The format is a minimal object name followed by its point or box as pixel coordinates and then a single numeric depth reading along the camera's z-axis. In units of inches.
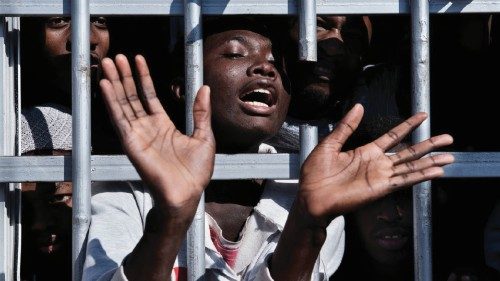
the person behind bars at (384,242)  96.9
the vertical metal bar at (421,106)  73.5
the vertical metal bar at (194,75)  73.4
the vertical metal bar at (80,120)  71.7
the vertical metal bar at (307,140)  73.8
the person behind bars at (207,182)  67.0
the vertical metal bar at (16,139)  77.6
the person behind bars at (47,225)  96.7
